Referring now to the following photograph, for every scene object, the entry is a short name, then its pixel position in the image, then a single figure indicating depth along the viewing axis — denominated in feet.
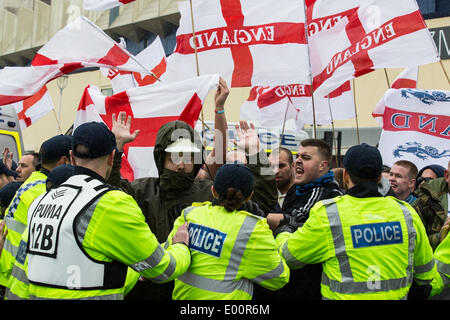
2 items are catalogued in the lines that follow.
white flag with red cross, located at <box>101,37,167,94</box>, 27.45
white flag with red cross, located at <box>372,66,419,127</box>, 25.71
